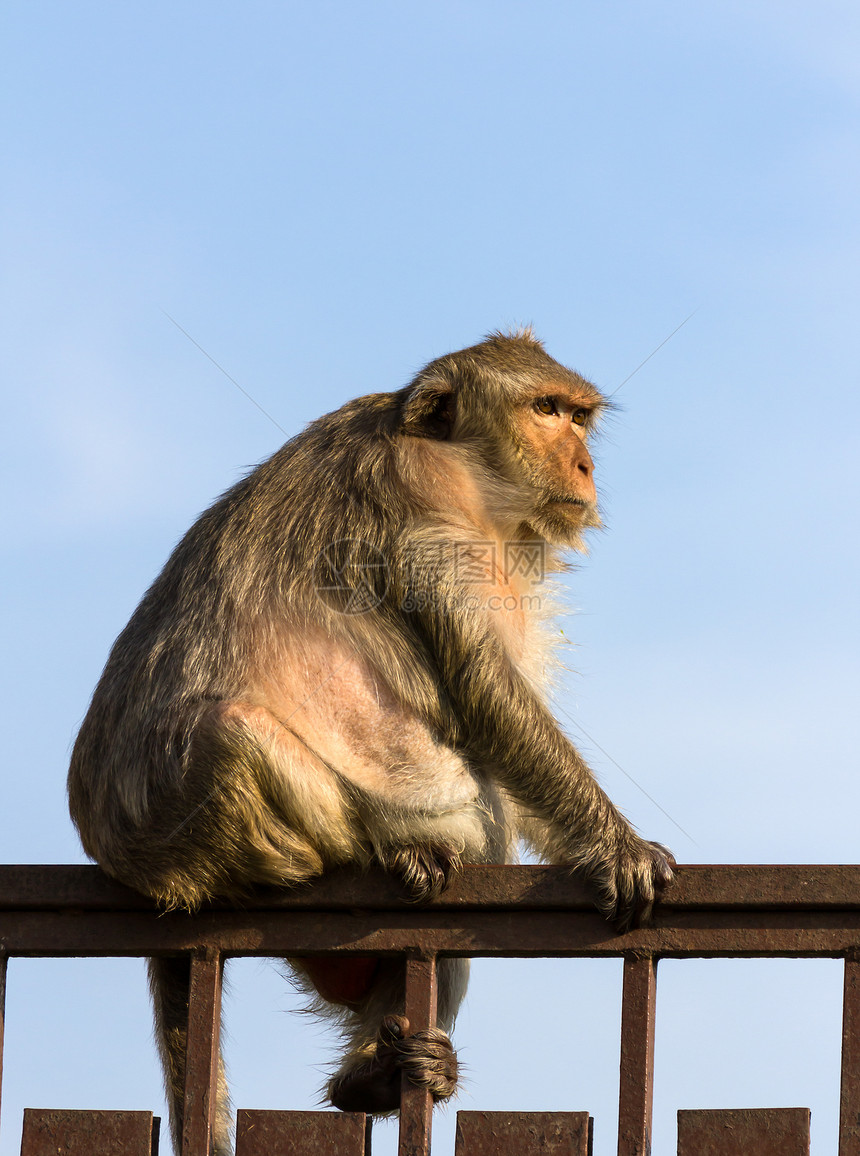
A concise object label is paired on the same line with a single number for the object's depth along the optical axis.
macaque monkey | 8.16
